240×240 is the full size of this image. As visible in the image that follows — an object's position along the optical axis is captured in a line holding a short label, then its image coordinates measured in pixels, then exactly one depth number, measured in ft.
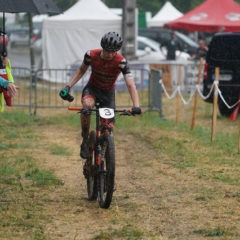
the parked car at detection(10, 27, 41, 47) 199.31
